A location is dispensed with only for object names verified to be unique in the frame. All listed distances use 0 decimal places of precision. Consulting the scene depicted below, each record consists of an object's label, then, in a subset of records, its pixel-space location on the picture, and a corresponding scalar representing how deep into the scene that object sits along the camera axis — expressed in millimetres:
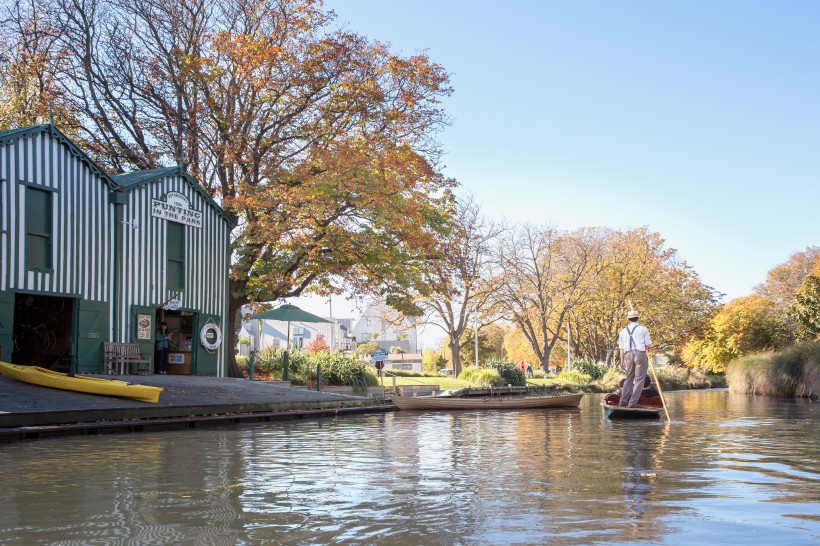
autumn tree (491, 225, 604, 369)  52812
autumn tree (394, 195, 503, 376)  46222
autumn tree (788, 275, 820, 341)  35531
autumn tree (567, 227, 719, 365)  57969
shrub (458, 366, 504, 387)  37834
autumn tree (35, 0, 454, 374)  27141
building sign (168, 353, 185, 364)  27062
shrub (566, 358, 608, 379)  51322
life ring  26969
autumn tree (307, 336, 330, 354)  64312
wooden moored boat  23688
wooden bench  23422
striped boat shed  21328
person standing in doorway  25859
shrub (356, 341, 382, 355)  87175
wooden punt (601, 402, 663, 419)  20359
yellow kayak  18297
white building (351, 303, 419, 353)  115088
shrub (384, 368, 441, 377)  48069
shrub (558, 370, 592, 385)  47375
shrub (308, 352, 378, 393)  31094
